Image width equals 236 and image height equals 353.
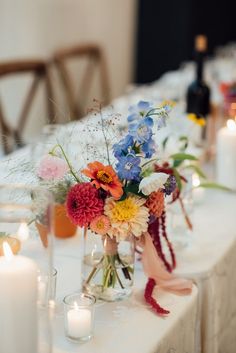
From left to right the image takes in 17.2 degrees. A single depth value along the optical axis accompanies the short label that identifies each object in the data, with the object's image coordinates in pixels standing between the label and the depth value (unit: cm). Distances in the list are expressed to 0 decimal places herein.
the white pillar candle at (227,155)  235
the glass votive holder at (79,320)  148
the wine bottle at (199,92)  273
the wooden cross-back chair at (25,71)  344
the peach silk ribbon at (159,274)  169
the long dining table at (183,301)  151
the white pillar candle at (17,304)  128
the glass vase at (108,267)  163
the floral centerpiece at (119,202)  155
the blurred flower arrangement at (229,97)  281
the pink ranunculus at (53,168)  158
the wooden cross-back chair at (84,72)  426
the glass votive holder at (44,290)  138
